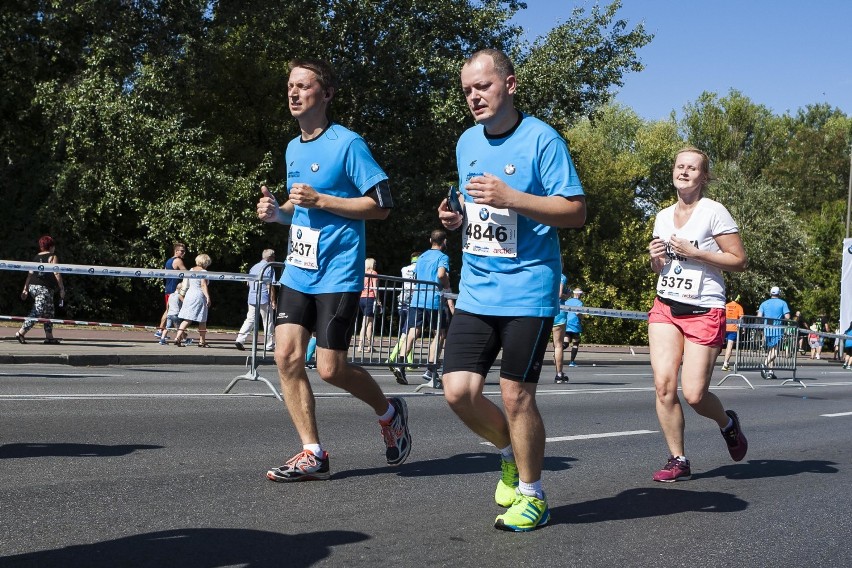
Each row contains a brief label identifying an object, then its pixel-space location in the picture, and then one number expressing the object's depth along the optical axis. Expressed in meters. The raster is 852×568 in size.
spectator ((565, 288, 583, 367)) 19.36
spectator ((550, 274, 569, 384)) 16.34
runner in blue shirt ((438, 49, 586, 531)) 4.52
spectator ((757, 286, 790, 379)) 18.16
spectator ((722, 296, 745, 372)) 21.25
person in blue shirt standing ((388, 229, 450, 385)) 11.84
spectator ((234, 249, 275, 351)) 11.43
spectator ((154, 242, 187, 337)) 19.58
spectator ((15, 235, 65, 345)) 17.19
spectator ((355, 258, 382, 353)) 11.02
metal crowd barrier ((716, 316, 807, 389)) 17.89
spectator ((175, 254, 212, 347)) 18.75
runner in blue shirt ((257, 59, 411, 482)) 5.54
